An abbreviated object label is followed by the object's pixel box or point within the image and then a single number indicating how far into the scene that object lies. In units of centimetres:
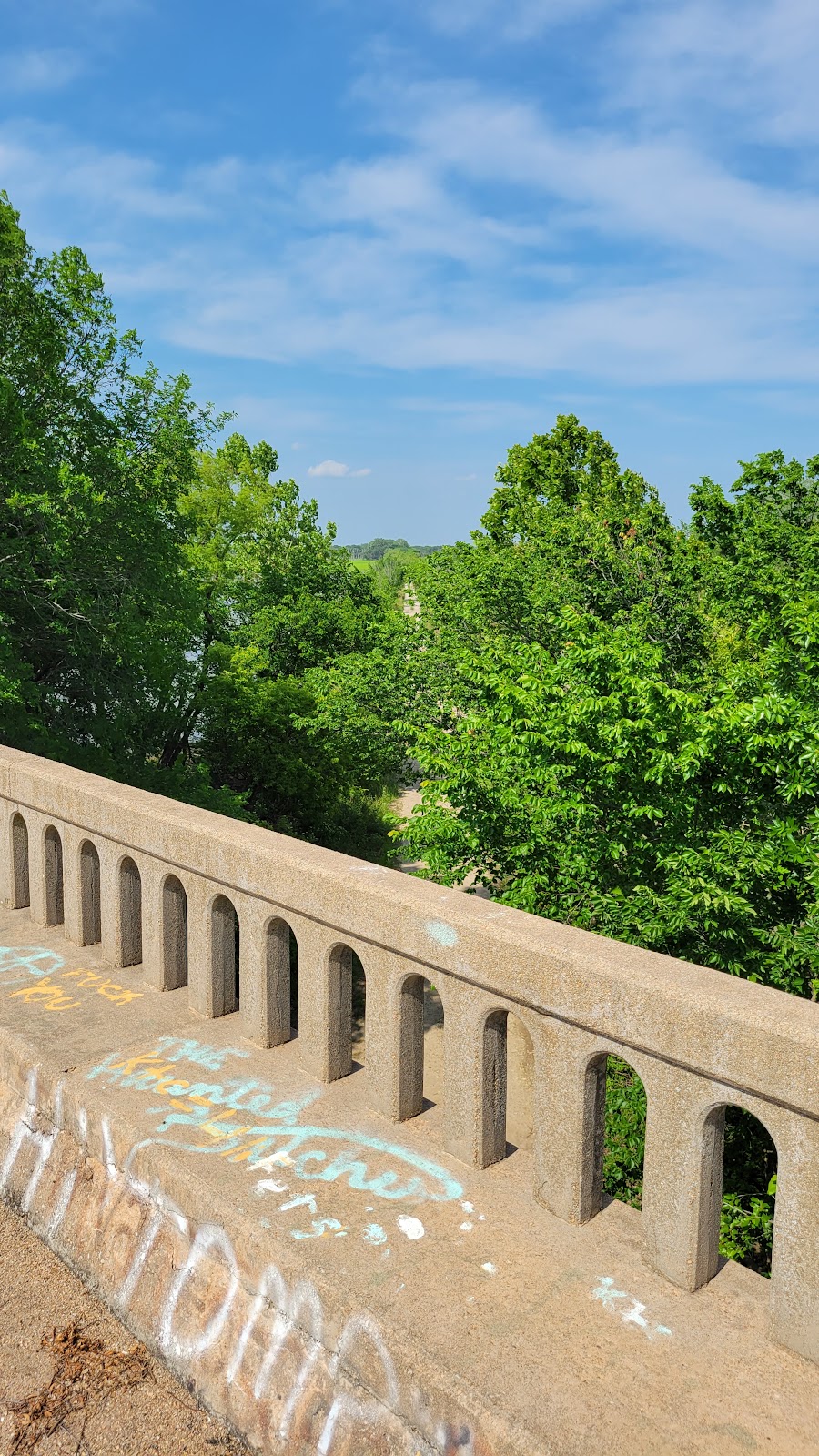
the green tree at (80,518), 1381
